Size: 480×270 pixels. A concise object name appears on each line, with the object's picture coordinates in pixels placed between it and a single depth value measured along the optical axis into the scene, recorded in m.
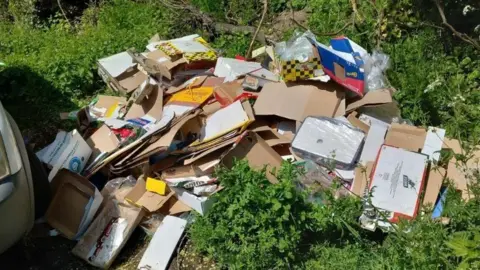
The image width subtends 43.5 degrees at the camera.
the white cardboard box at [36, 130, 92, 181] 4.15
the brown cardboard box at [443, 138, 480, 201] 3.75
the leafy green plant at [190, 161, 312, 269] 3.35
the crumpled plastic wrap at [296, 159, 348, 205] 3.70
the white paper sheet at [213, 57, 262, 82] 4.76
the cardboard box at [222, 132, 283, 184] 3.99
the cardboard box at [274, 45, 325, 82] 4.28
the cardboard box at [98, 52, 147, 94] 4.97
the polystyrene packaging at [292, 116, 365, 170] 3.99
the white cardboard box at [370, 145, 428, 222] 3.65
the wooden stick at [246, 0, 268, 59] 5.29
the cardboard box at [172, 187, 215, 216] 3.78
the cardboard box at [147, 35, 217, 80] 4.89
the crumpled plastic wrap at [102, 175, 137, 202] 4.06
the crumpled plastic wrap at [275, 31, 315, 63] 4.34
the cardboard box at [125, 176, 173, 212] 3.90
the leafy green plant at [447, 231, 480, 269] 2.69
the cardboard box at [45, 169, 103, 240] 3.88
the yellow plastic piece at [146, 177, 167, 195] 3.94
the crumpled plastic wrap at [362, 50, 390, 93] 4.58
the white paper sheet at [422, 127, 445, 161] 3.95
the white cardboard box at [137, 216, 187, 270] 3.68
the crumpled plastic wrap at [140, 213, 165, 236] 3.94
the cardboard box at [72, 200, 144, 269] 3.74
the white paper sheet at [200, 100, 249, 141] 4.12
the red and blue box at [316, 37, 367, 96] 4.29
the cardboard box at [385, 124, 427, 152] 4.05
